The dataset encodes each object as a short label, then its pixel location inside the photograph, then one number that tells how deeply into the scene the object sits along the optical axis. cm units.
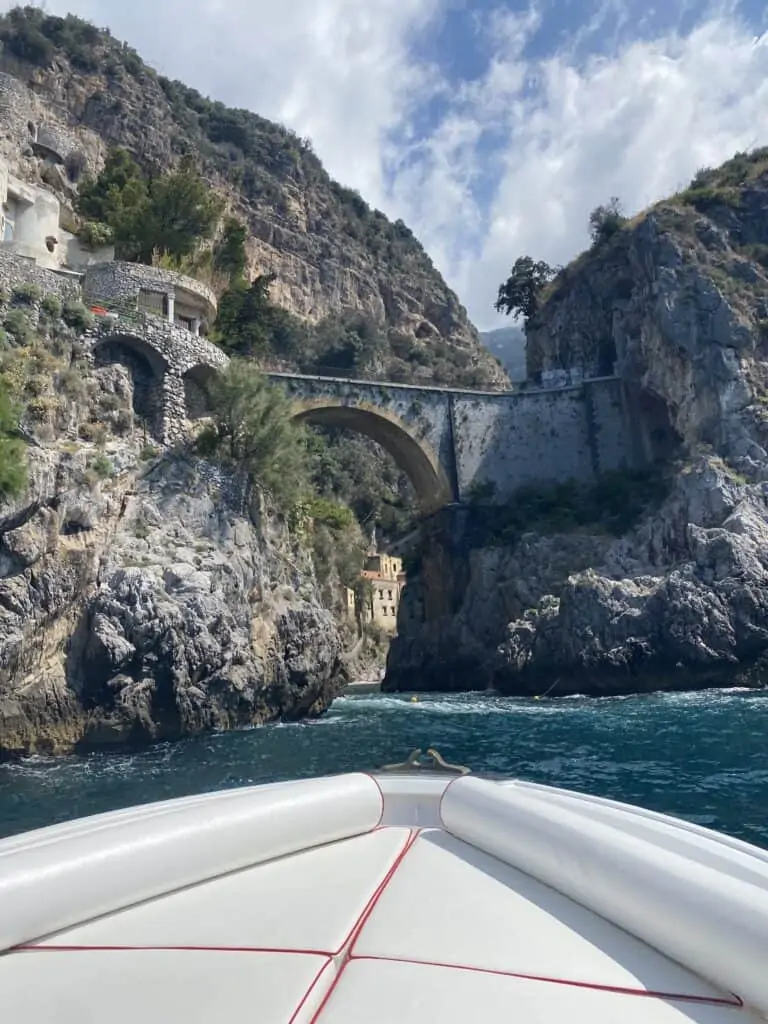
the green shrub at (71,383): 1638
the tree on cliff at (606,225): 3441
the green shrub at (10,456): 1144
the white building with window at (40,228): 2130
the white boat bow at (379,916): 189
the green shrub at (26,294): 1683
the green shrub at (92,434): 1644
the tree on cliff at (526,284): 4038
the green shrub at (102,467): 1537
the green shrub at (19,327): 1614
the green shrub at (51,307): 1722
